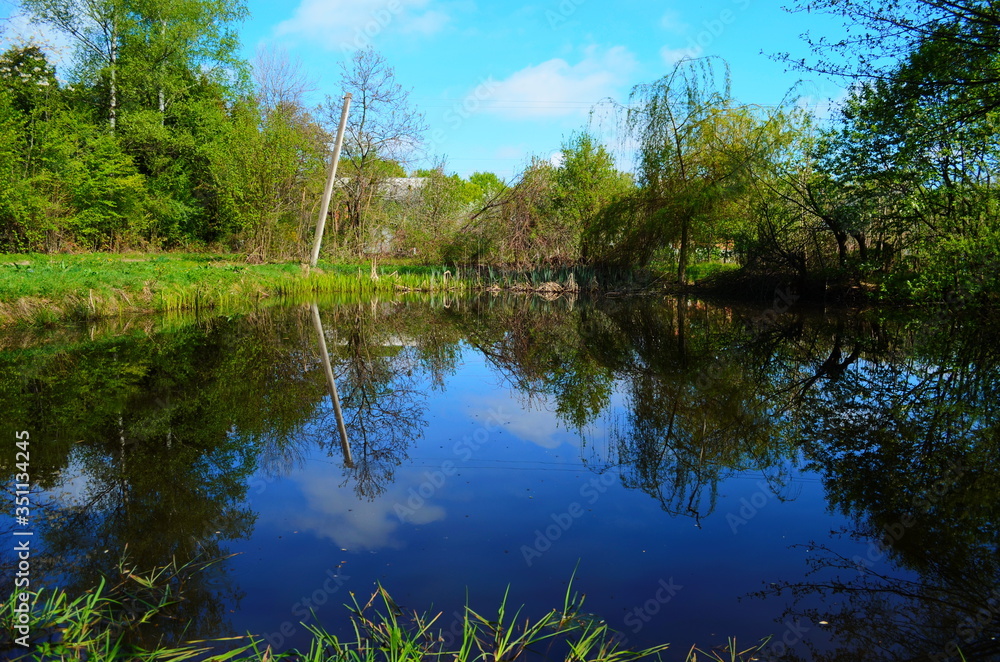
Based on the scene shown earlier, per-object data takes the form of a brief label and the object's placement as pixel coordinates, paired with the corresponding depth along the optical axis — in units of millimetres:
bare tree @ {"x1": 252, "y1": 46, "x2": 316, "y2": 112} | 22502
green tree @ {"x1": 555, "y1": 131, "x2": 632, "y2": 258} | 21422
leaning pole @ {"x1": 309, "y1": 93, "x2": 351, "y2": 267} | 18812
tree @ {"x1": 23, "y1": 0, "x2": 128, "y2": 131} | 23562
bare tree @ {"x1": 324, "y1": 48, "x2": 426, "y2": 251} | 21125
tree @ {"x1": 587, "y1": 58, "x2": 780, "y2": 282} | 17094
